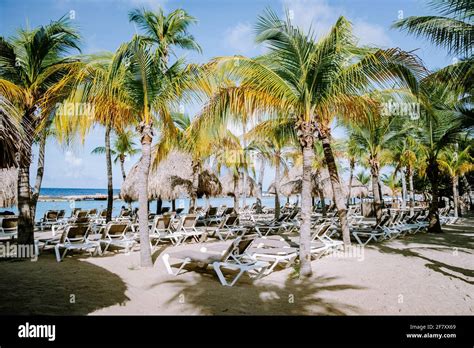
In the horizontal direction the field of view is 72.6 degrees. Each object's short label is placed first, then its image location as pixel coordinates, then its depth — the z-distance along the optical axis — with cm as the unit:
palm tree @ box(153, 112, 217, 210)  791
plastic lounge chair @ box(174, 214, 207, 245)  1088
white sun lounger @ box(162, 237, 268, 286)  593
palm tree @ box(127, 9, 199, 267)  698
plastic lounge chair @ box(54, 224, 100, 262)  805
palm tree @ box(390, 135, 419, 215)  1983
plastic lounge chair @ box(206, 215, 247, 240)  1195
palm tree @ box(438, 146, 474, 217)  1930
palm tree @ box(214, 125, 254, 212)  1729
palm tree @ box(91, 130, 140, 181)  2314
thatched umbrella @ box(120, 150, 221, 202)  1738
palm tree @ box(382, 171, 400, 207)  3864
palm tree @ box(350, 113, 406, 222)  1335
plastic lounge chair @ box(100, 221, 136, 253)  882
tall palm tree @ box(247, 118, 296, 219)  1135
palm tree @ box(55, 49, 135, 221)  704
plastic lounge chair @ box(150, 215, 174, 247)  1037
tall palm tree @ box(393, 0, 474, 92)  692
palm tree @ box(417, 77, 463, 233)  1164
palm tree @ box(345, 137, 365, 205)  1658
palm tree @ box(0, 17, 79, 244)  805
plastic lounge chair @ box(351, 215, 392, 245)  1064
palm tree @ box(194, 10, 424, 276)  610
